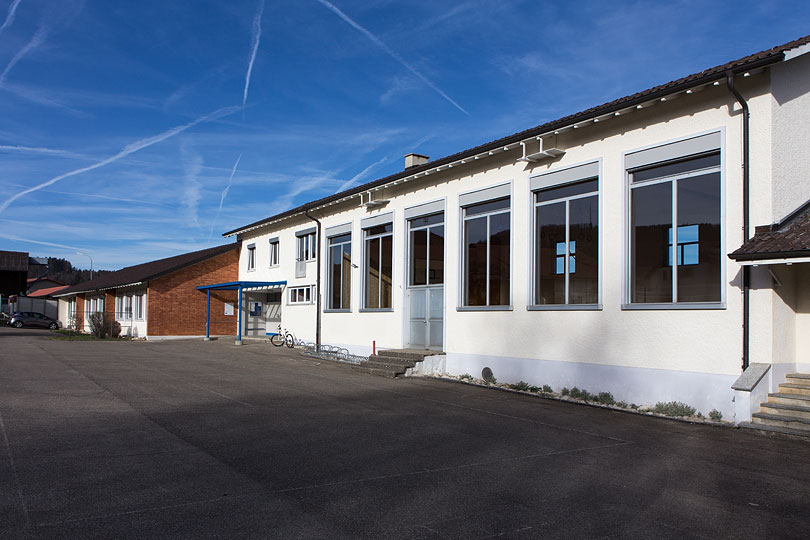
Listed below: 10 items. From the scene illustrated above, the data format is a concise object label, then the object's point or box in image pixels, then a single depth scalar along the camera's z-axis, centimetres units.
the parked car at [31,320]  4984
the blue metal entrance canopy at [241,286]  2608
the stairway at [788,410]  868
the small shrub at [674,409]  1016
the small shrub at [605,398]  1135
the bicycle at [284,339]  2393
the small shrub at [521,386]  1302
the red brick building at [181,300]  2955
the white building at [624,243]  970
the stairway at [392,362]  1556
